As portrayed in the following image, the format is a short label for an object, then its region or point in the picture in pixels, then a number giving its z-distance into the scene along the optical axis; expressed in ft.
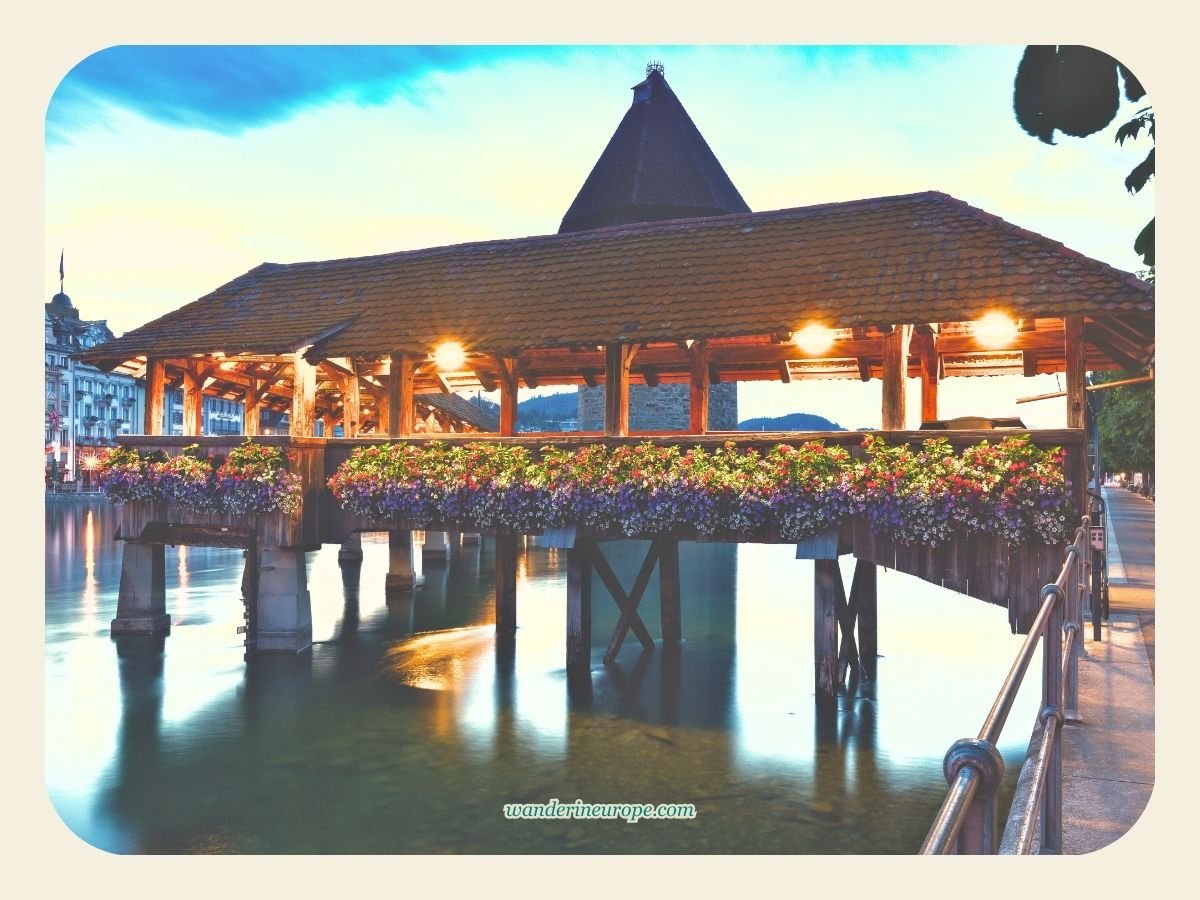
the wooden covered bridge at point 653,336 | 32.91
